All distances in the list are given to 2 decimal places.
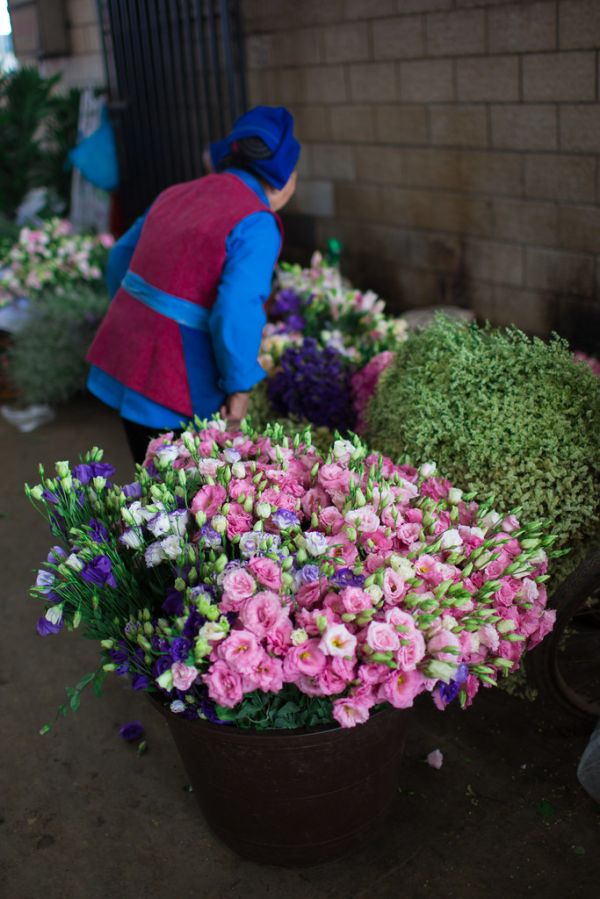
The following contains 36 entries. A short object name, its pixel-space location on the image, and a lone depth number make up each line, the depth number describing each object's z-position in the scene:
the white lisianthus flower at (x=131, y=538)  2.06
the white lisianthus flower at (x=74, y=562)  2.01
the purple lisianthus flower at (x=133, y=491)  2.27
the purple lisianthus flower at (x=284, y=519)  2.02
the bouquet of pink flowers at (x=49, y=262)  6.02
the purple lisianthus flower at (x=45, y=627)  2.03
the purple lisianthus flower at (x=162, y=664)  1.86
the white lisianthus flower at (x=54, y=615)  2.03
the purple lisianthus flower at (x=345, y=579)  1.88
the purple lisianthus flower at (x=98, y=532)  2.13
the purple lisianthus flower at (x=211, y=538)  1.98
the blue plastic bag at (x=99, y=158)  7.07
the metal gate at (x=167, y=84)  5.89
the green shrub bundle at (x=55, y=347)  5.52
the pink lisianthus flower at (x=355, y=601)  1.83
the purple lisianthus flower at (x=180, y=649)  1.84
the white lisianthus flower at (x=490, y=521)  2.18
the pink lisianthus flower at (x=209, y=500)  2.14
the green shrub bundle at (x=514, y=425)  2.41
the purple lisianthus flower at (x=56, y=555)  2.14
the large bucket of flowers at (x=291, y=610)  1.83
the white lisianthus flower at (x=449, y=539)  2.03
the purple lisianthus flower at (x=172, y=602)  1.96
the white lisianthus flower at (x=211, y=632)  1.81
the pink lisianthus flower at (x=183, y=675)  1.83
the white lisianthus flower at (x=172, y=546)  2.01
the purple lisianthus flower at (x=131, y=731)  2.79
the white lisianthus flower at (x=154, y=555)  2.01
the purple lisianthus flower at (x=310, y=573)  1.91
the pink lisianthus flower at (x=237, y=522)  2.07
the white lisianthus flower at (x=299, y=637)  1.81
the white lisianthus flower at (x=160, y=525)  2.04
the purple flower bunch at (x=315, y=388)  3.38
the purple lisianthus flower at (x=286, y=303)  4.13
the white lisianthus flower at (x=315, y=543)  1.96
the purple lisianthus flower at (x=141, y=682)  1.95
